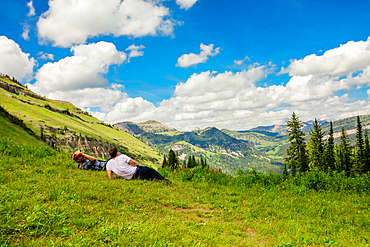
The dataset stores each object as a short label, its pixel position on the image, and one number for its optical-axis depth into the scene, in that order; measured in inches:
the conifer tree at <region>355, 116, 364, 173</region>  2625.2
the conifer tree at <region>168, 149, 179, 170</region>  4216.5
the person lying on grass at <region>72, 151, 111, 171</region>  536.0
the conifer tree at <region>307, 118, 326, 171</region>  2352.4
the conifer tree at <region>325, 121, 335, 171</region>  2453.9
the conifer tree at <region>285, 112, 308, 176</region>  1871.3
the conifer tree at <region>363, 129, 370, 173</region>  2460.6
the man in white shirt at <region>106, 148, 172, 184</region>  486.9
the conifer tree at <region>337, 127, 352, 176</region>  2621.6
